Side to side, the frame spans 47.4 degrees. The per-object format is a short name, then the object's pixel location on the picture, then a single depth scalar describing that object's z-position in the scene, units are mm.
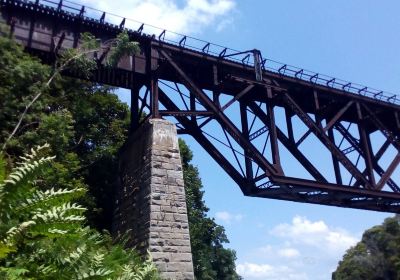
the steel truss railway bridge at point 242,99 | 17406
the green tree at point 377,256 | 55875
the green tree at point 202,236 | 28750
